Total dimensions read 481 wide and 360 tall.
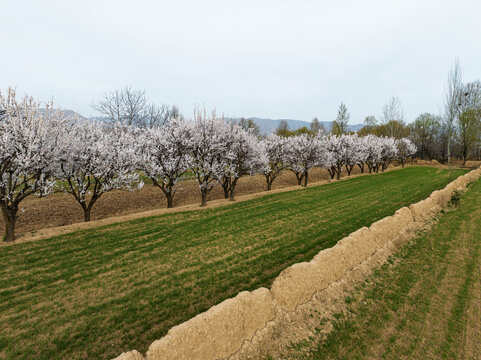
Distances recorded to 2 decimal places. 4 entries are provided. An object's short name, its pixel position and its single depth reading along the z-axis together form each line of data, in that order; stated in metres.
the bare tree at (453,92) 35.56
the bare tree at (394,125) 78.50
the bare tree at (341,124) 88.19
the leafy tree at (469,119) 58.22
